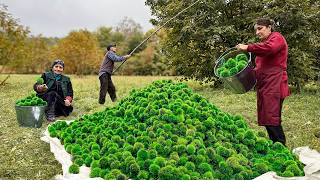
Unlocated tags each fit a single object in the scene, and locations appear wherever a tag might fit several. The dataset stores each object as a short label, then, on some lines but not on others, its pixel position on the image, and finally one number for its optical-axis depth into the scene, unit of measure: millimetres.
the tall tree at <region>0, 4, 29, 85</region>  16422
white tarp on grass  3559
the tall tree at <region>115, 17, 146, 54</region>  43719
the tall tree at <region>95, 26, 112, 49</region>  50556
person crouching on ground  7609
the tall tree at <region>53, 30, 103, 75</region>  28406
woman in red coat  4816
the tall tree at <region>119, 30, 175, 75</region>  35112
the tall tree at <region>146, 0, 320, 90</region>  11703
